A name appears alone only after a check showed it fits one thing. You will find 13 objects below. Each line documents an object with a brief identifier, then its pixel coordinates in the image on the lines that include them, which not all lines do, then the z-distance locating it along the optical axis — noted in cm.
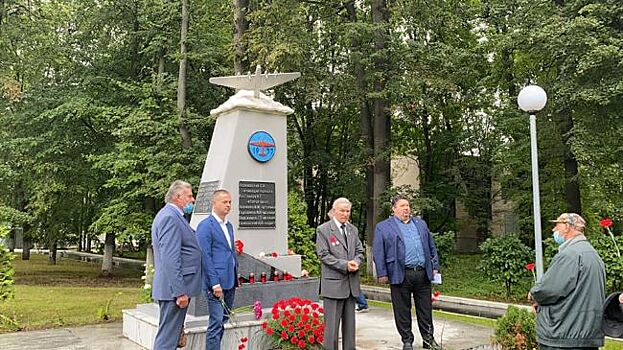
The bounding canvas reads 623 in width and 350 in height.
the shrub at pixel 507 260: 1141
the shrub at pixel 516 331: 519
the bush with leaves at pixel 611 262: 980
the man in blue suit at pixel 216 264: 499
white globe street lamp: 575
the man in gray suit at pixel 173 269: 446
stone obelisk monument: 718
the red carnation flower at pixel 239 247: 645
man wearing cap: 380
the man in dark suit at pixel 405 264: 566
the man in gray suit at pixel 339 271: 529
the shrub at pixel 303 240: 977
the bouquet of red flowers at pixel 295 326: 547
